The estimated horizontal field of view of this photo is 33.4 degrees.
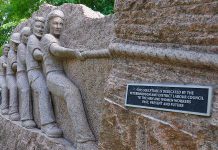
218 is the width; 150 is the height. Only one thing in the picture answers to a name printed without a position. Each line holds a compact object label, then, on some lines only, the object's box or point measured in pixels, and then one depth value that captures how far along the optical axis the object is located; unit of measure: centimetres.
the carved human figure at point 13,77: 520
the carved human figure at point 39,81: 408
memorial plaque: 204
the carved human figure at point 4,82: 565
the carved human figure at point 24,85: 466
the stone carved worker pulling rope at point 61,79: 339
